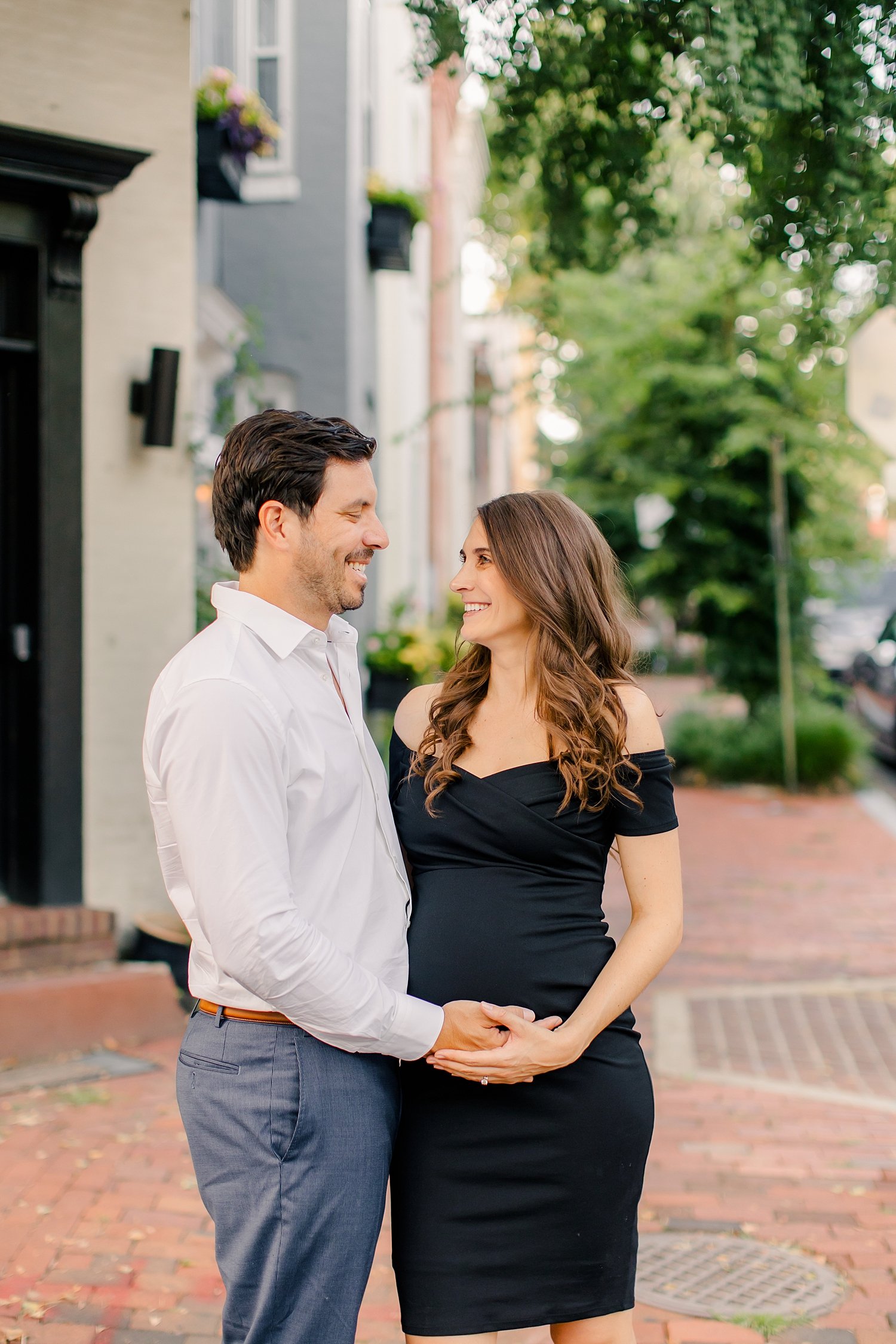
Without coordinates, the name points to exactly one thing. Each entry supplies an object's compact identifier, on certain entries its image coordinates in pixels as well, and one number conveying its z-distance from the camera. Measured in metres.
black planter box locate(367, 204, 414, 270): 10.30
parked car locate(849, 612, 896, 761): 16.17
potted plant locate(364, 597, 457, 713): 10.35
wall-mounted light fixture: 5.82
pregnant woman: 2.21
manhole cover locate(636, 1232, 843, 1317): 3.47
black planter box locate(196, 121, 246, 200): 6.67
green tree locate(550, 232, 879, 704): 13.86
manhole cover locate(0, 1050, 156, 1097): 4.97
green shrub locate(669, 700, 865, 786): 14.30
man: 1.84
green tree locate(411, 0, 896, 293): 4.05
